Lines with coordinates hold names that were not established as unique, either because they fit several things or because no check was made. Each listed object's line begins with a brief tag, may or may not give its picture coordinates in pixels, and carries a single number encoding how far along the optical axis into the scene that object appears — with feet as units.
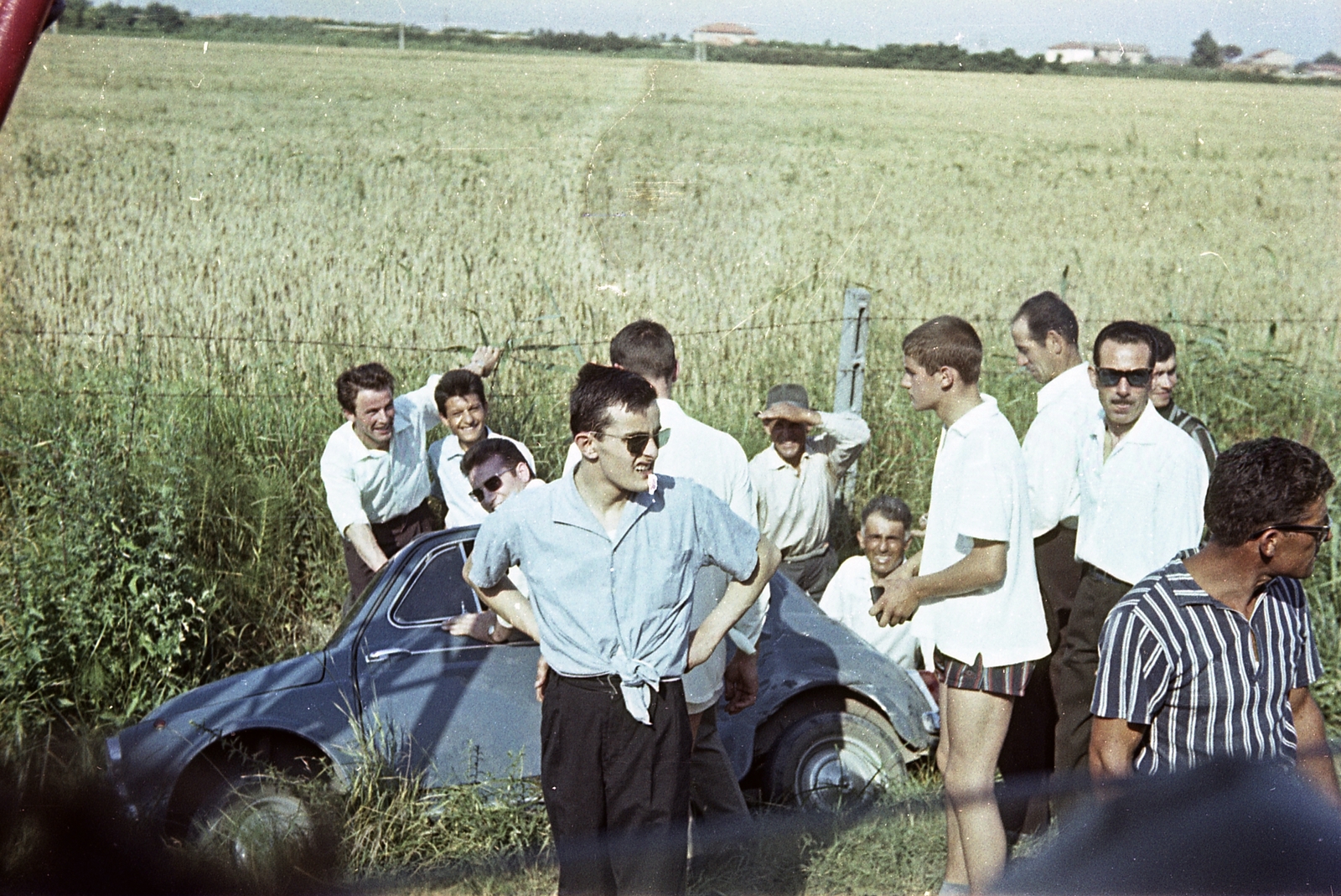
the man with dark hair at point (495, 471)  15.14
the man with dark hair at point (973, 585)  12.04
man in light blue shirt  10.63
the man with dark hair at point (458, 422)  18.10
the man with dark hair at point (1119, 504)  13.92
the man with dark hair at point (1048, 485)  15.06
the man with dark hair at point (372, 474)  18.49
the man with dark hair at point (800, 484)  19.45
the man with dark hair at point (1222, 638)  9.11
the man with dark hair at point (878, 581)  17.65
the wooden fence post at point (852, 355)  23.20
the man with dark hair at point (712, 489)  13.05
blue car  13.83
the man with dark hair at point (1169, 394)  16.40
